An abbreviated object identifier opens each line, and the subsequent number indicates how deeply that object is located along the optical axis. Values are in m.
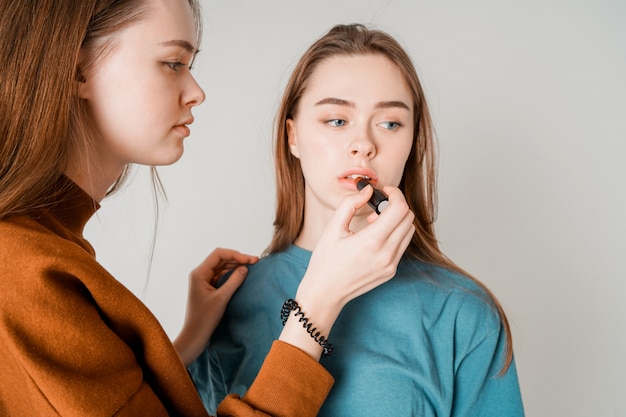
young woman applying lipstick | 0.78
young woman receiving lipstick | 1.12
